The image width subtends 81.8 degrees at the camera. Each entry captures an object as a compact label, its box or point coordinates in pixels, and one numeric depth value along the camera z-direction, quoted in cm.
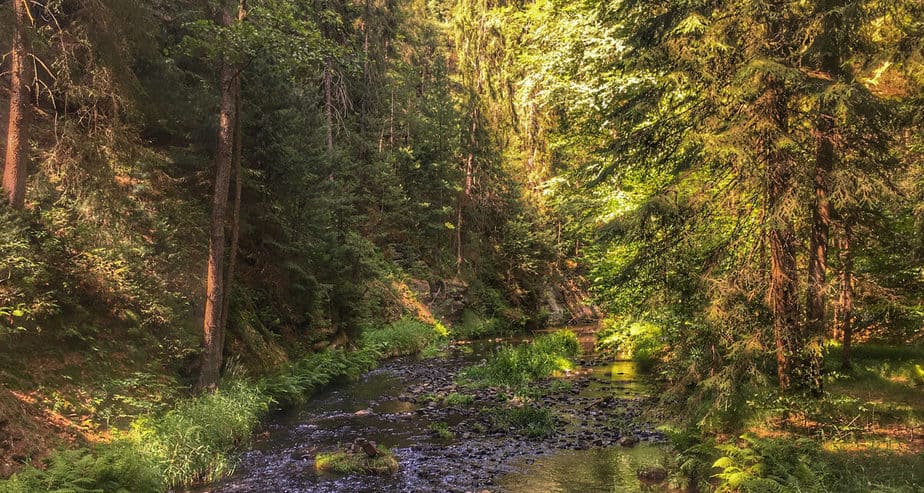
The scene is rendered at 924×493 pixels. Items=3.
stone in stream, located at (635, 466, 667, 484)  810
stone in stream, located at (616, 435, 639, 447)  997
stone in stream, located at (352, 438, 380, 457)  933
